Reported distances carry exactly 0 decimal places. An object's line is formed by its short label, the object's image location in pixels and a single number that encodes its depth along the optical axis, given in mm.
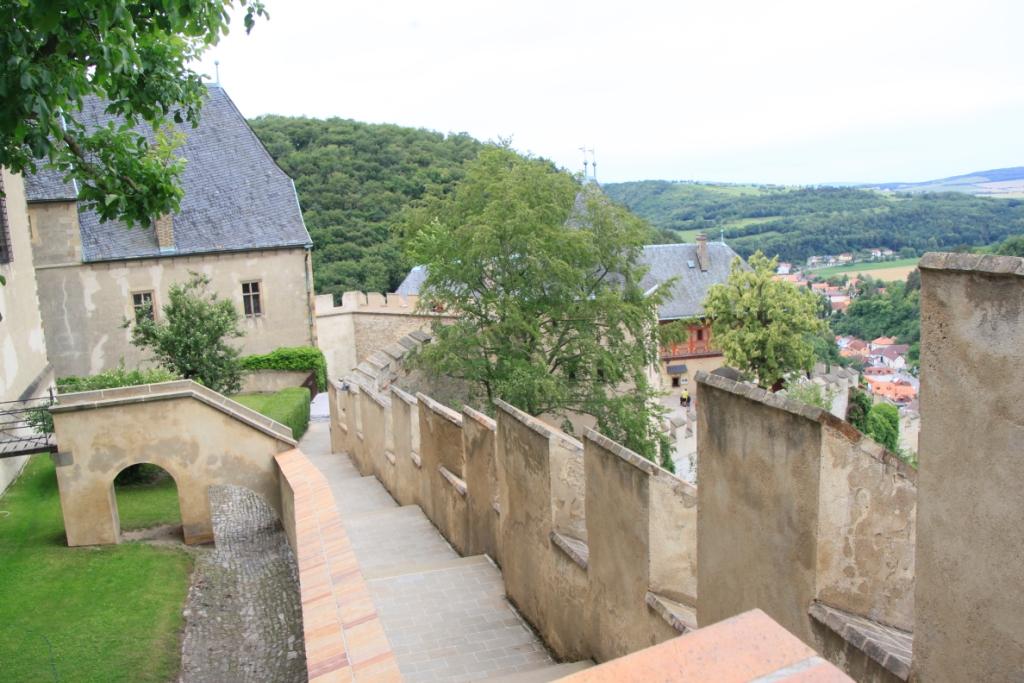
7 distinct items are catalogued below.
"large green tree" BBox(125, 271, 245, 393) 22016
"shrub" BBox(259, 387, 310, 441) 24311
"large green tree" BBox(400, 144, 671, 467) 20719
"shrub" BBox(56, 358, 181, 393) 16719
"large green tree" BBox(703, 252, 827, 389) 35844
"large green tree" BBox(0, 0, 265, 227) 7791
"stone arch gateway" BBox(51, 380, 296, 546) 13625
